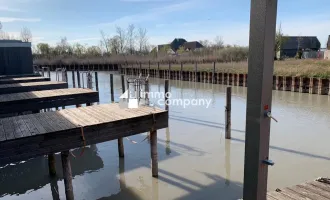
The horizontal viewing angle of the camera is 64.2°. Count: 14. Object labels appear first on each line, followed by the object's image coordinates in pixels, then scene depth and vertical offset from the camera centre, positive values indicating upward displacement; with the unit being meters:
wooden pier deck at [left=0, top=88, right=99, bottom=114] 7.08 -0.92
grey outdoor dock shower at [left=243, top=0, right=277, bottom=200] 1.58 -0.18
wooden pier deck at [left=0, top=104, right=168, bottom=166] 3.72 -0.98
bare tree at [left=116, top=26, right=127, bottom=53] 61.56 +5.72
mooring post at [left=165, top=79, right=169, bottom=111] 9.96 -1.10
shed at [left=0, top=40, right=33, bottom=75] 14.42 +0.56
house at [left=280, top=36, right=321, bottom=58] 49.81 +4.45
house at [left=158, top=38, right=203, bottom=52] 73.89 +6.55
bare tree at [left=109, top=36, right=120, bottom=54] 61.37 +5.28
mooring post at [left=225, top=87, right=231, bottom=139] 7.60 -1.30
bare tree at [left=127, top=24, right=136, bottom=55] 58.72 +4.35
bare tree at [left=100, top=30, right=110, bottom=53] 62.94 +4.96
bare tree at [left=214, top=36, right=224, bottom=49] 45.56 +4.08
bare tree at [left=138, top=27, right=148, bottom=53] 60.17 +4.58
